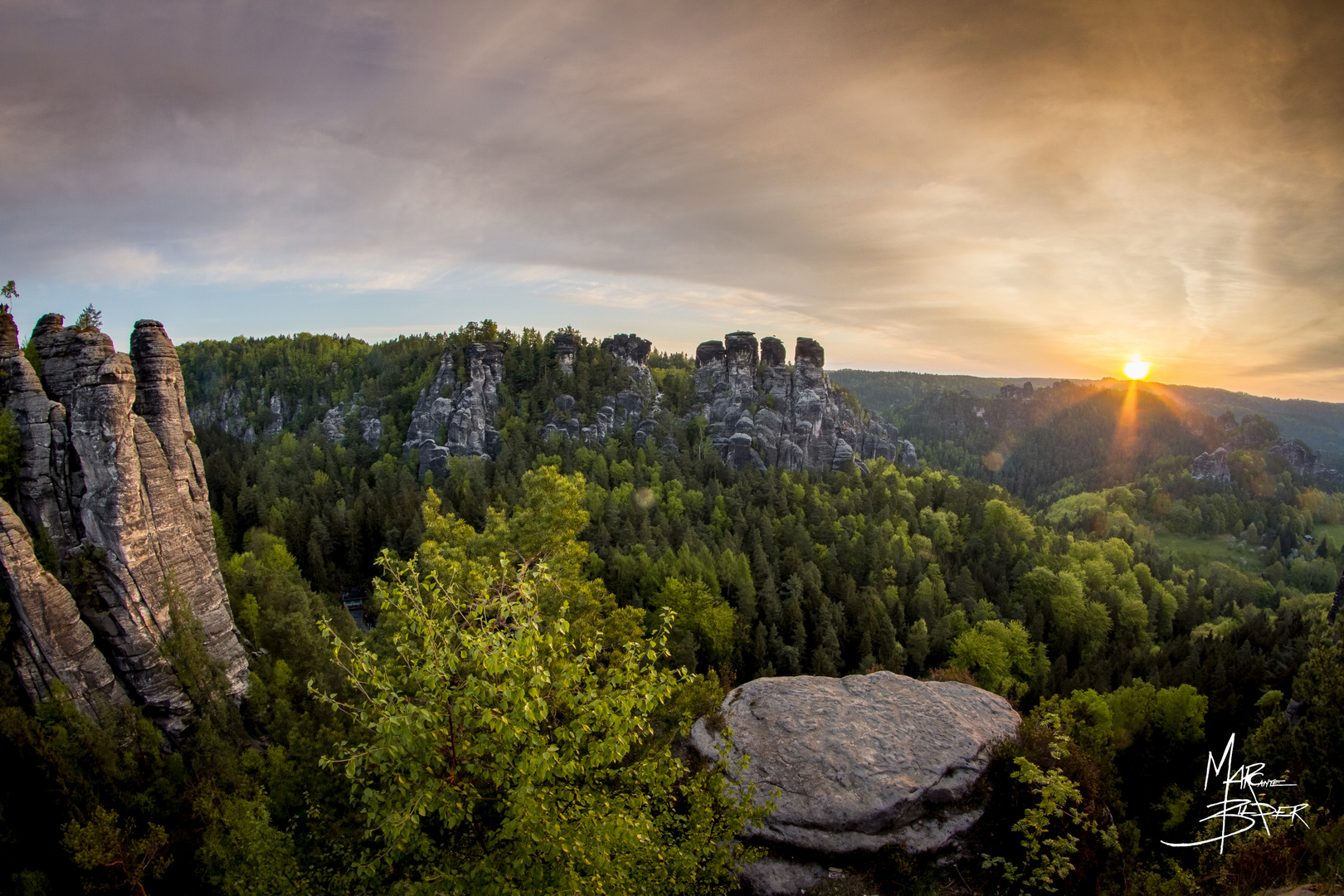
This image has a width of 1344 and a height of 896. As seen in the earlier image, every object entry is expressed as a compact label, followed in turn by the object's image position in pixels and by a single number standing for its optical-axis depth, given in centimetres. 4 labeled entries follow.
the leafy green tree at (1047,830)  1317
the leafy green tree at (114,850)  1791
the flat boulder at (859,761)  1548
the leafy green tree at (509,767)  810
